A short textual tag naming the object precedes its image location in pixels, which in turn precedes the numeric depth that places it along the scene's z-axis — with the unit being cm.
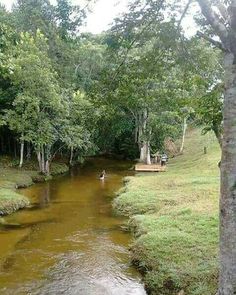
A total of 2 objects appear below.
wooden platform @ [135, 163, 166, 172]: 3791
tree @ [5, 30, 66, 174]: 3234
